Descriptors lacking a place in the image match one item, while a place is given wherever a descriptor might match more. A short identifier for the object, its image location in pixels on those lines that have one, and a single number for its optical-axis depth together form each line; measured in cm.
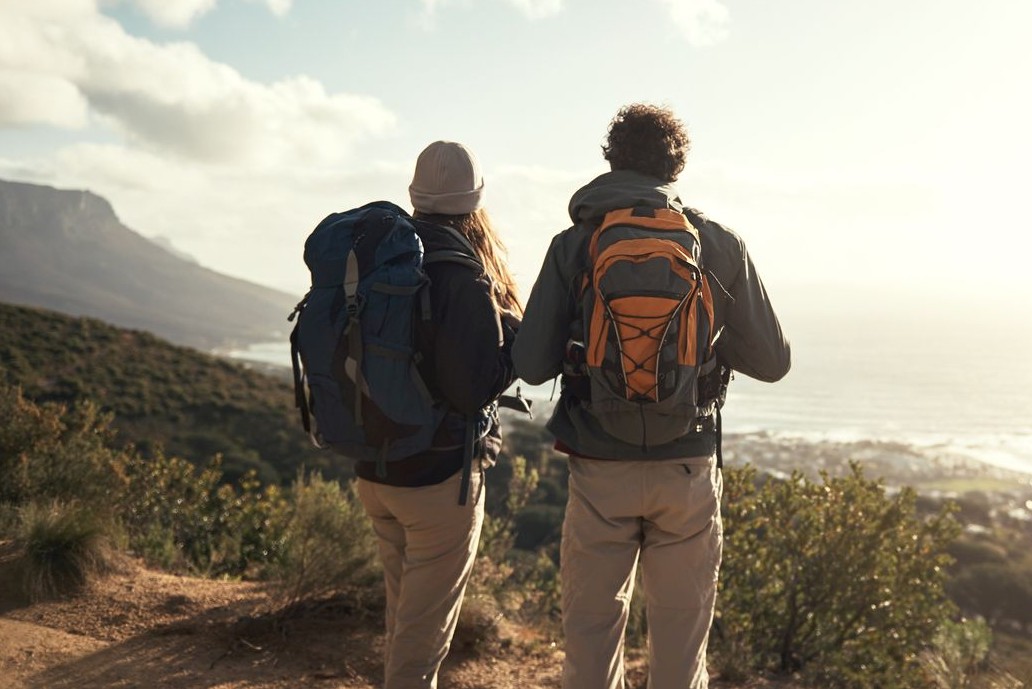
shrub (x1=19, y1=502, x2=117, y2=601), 409
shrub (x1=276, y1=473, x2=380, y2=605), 403
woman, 229
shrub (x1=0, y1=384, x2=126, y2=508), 528
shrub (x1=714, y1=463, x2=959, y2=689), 419
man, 219
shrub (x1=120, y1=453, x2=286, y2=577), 547
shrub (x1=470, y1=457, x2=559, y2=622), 442
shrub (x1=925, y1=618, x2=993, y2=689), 350
